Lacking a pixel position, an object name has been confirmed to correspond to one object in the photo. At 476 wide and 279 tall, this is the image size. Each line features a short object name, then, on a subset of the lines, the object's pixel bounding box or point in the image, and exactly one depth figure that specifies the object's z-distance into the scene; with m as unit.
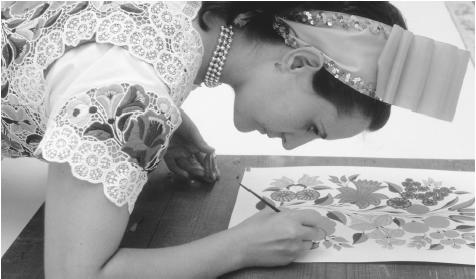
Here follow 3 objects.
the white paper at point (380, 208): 1.00
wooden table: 0.96
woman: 0.86
